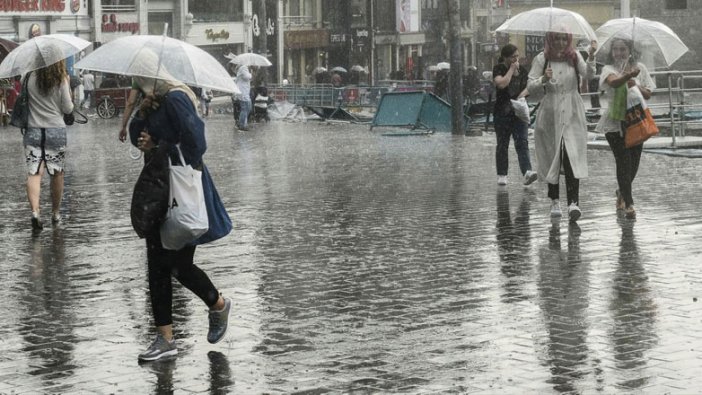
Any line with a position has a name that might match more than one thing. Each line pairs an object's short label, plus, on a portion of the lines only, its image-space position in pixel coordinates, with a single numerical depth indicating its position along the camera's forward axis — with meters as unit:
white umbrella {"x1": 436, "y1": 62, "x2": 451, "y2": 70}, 51.85
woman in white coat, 13.27
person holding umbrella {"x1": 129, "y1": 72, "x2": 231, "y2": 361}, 7.75
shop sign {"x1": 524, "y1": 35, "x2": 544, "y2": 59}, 46.25
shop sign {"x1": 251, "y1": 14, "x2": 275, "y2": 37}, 74.02
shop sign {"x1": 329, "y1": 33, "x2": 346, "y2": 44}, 80.69
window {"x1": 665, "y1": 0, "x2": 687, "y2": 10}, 75.44
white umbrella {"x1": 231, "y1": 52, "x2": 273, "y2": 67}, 38.91
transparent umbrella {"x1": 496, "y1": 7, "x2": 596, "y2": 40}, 13.16
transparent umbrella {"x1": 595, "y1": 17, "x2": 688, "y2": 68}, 13.76
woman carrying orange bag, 13.66
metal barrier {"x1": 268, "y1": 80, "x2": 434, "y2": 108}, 44.31
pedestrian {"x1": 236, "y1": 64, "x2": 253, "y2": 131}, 32.62
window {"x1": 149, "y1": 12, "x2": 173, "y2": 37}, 66.88
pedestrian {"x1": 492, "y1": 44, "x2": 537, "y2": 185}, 17.09
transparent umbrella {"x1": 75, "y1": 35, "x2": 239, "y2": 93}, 7.84
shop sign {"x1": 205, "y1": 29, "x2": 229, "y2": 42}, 69.50
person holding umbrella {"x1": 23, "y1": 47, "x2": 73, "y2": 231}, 13.40
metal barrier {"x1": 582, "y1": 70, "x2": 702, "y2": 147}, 22.89
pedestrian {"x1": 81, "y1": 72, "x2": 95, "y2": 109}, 51.12
